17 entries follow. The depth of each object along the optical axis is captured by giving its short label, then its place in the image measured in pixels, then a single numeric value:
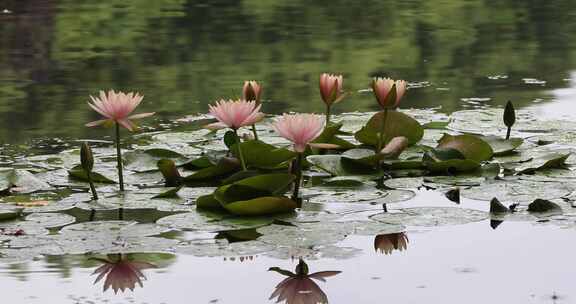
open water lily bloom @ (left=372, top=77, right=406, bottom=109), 7.39
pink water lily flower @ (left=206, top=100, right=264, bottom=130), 6.87
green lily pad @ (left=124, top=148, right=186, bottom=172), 7.93
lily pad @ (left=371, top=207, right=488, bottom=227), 6.44
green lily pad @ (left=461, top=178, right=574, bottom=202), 6.87
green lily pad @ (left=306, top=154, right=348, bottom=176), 7.54
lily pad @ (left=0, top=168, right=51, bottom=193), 7.35
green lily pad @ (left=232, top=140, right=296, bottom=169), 7.39
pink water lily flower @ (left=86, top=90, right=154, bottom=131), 6.96
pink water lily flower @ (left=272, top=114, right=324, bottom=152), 6.52
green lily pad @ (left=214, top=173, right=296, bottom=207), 6.68
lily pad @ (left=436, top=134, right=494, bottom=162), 7.73
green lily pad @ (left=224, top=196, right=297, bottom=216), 6.53
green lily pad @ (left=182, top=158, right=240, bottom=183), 7.49
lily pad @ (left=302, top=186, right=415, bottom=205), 6.93
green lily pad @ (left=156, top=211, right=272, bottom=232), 6.38
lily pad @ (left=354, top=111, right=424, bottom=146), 7.98
